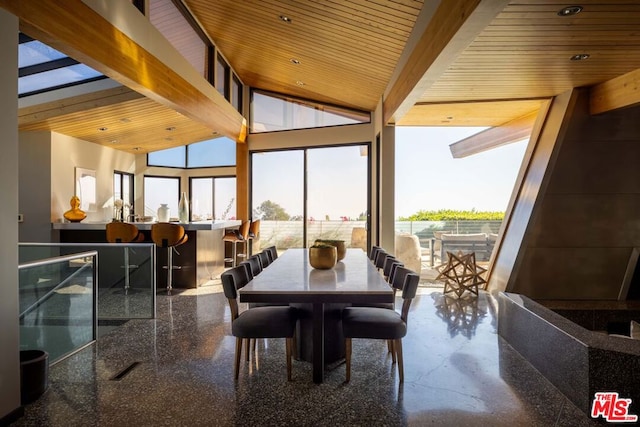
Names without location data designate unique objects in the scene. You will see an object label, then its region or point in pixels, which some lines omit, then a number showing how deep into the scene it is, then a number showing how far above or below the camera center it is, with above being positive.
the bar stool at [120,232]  5.29 -0.26
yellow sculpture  6.13 +0.01
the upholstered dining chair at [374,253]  4.51 -0.47
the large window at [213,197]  10.55 +0.45
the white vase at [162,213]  6.02 +0.00
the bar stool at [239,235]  6.91 -0.39
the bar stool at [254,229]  7.46 -0.31
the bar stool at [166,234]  5.38 -0.29
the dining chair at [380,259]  3.99 -0.48
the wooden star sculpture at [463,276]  5.54 -0.91
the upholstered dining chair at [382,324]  2.63 -0.76
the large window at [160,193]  10.08 +0.55
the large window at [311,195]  7.54 +0.37
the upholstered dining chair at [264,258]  3.94 -0.48
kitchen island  5.81 -0.46
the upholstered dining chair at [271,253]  4.36 -0.46
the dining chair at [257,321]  2.66 -0.76
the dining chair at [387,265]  3.59 -0.49
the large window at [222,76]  7.04 +2.56
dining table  2.36 -0.47
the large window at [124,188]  8.89 +0.61
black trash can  2.47 -1.07
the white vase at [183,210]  6.12 +0.05
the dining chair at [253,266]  3.26 -0.47
